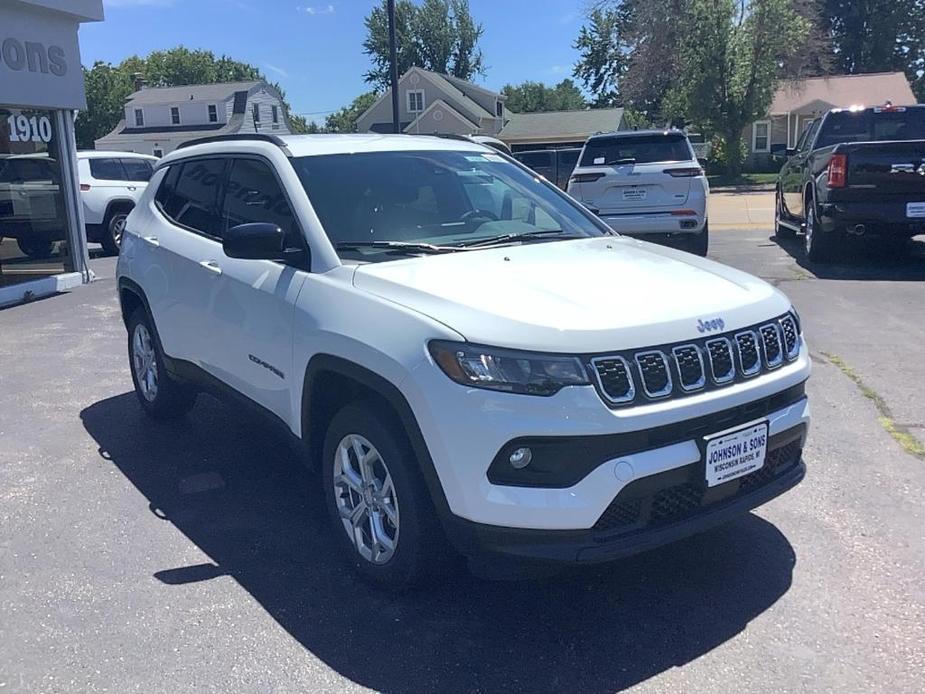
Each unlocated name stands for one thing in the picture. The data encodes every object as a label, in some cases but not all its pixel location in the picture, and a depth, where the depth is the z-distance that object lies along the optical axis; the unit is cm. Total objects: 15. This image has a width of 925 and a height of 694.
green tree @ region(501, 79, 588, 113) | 9117
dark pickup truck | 1005
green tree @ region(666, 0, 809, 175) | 3806
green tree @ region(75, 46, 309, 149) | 6906
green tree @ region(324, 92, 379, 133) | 8581
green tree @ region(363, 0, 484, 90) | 7494
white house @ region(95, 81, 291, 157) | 5591
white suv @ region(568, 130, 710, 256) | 1147
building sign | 1105
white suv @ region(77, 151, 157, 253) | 1596
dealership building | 1129
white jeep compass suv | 301
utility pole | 2026
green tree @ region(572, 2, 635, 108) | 6562
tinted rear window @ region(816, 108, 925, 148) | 1194
